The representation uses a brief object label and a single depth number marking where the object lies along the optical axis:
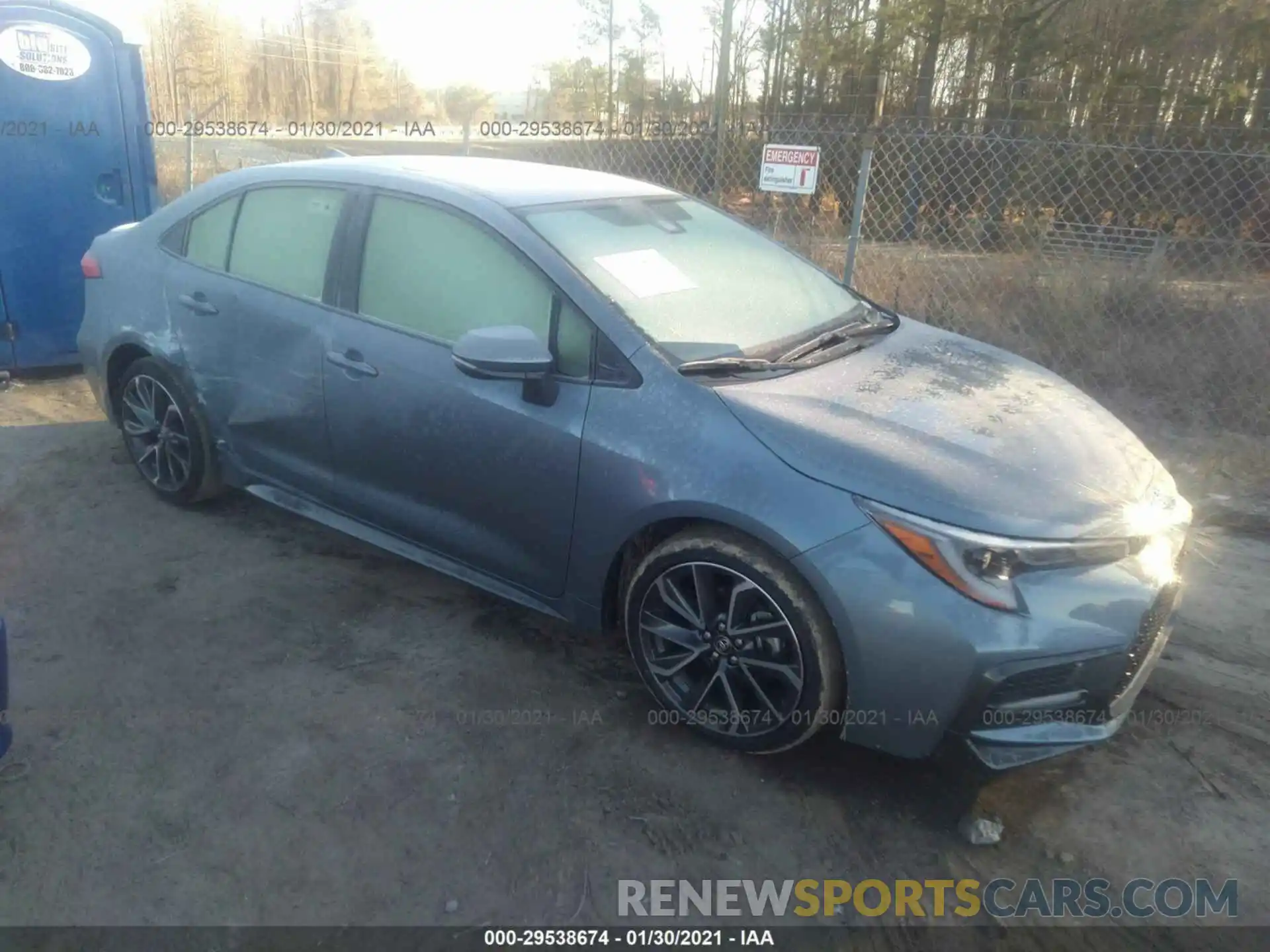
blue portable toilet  5.68
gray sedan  2.47
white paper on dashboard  3.11
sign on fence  5.50
